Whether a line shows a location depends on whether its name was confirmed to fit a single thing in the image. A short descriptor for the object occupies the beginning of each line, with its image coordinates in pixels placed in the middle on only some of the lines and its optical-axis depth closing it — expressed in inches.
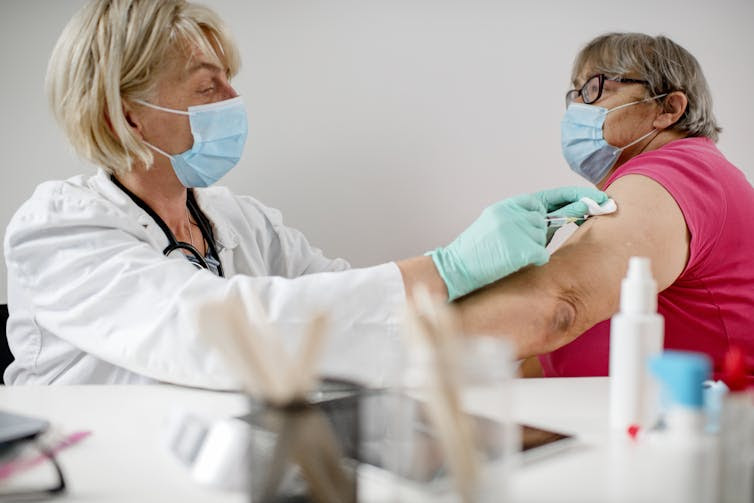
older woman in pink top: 46.4
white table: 25.8
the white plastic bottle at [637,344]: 29.0
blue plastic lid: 21.0
